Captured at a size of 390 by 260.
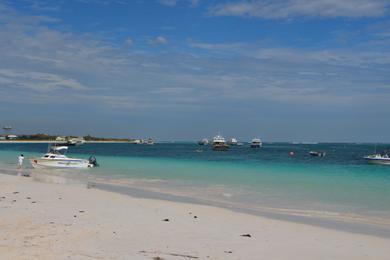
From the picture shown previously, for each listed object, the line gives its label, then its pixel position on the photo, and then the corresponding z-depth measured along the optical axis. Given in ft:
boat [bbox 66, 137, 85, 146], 465.88
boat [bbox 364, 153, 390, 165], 186.17
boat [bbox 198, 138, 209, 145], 582.35
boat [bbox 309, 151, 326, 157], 282.30
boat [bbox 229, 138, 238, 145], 593.83
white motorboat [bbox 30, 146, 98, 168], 131.95
